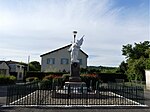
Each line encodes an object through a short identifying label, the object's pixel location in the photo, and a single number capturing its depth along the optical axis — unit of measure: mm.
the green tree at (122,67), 27350
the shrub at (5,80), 16931
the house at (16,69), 25881
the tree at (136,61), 19022
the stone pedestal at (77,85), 8969
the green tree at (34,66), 32228
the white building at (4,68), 23403
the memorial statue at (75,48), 10281
